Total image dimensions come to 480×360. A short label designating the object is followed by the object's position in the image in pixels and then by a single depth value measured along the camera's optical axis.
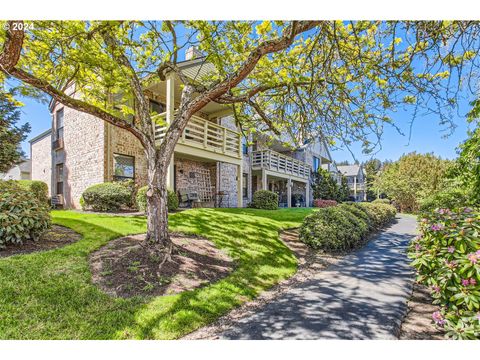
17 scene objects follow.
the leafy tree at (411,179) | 11.52
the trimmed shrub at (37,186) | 10.52
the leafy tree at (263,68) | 3.89
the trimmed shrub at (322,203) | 20.81
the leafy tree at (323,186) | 23.02
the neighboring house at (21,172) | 12.24
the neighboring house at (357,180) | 31.31
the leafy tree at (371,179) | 29.33
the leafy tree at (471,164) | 3.83
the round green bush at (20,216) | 4.10
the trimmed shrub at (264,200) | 13.39
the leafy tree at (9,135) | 9.60
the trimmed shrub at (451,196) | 5.73
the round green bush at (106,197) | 8.84
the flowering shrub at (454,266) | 2.18
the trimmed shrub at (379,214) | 10.19
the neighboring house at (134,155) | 10.05
